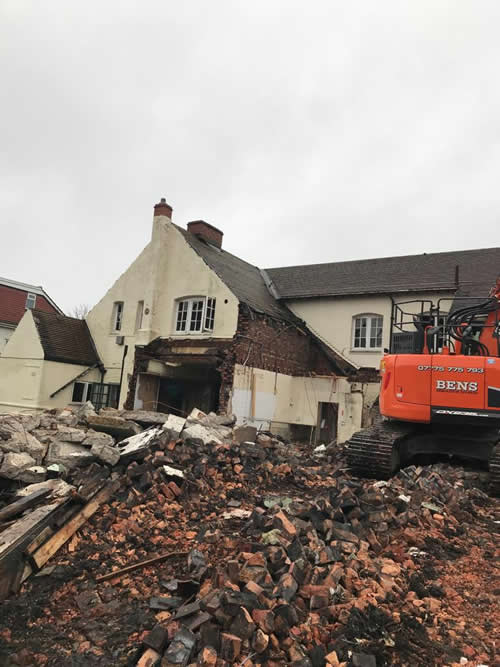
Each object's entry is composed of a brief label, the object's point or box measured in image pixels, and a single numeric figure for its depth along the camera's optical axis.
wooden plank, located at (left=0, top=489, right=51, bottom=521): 6.30
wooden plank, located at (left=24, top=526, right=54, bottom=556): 5.41
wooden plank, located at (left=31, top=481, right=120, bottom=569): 5.47
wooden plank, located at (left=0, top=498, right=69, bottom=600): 5.05
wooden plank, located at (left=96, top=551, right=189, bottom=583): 5.13
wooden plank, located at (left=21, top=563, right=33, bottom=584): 5.26
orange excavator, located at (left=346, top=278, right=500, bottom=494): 8.48
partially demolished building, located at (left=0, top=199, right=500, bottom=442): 18.88
